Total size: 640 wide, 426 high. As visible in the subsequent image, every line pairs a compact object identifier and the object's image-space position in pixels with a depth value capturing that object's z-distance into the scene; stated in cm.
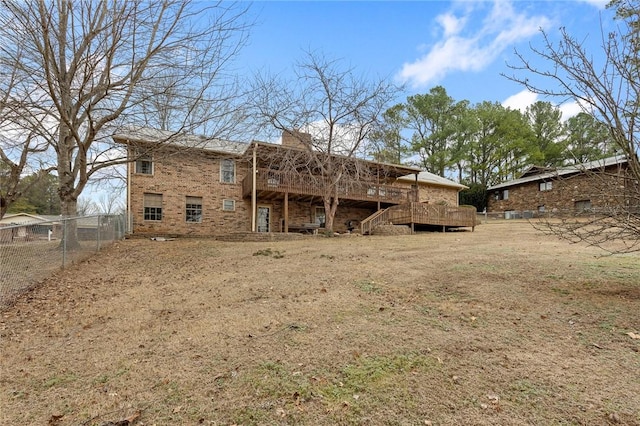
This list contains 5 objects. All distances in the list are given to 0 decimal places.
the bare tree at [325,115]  1348
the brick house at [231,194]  1662
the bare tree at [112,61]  629
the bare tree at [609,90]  443
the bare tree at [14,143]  717
